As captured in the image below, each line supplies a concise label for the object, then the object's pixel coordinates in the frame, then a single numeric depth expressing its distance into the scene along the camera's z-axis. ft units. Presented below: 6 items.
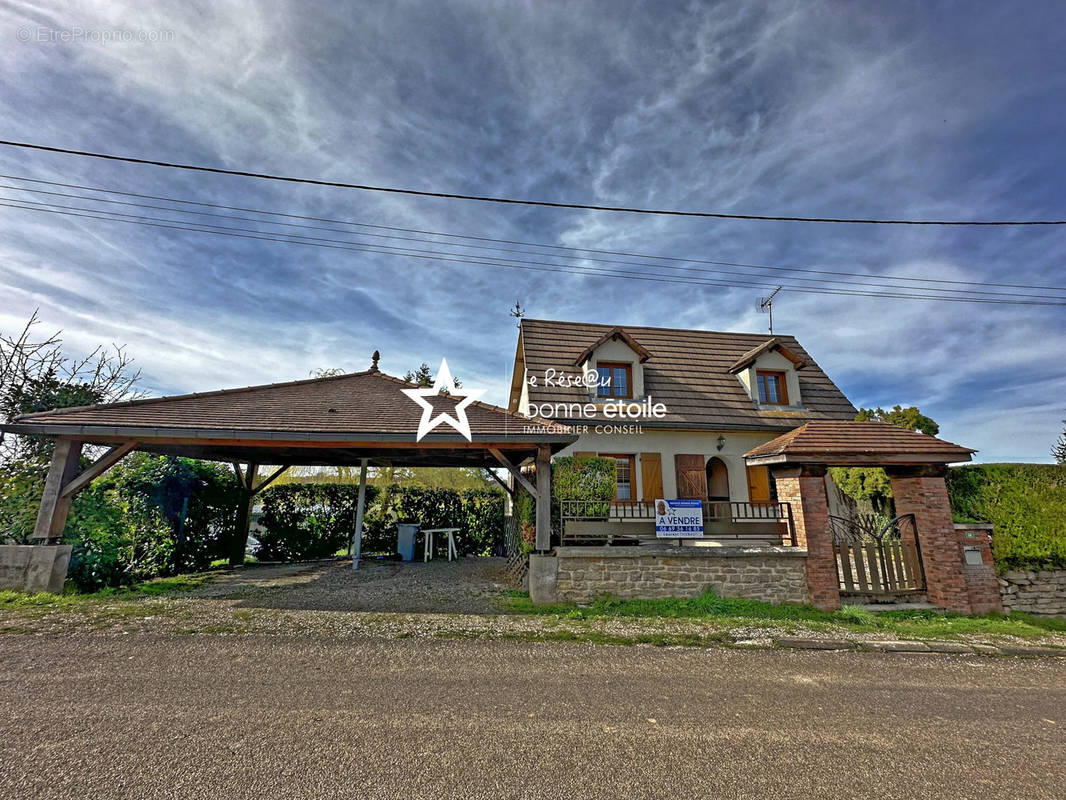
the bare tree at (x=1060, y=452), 70.03
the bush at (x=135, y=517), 26.48
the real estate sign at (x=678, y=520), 27.40
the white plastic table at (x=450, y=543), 43.83
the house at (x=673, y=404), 41.39
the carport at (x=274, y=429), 25.04
